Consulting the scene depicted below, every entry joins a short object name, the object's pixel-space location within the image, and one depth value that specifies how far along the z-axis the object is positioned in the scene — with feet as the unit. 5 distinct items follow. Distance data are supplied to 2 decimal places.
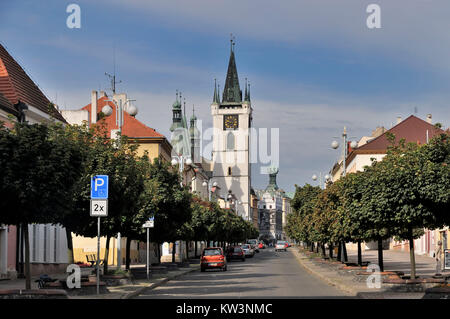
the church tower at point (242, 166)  655.76
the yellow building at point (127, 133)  194.57
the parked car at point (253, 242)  396.18
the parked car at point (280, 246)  431.59
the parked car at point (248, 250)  275.59
